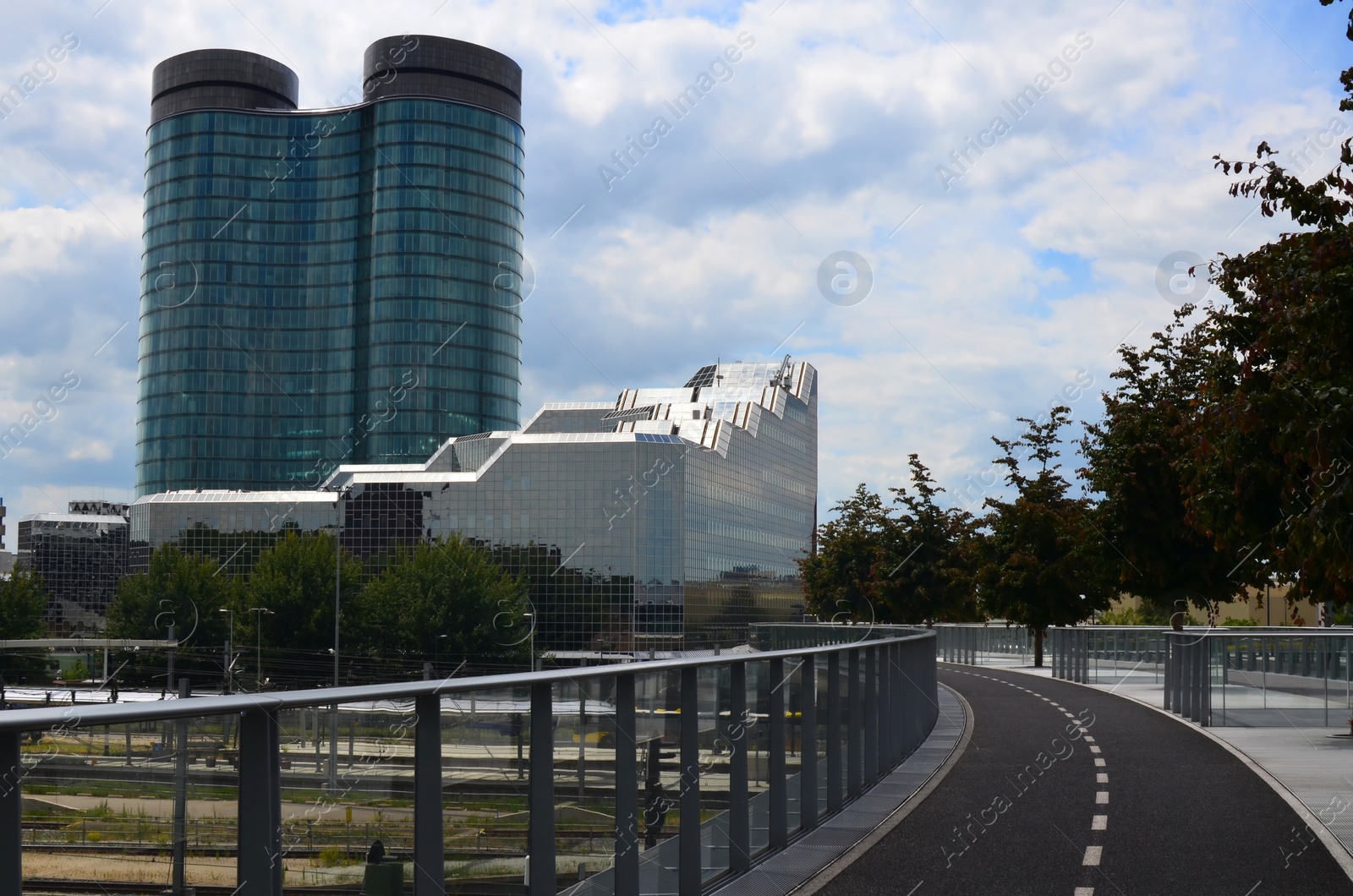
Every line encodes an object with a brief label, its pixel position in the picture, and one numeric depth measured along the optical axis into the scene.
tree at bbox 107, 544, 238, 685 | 112.06
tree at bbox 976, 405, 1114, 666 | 44.34
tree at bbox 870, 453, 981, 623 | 65.12
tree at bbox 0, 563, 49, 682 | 106.44
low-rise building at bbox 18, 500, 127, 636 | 146.75
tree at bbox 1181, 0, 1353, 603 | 9.44
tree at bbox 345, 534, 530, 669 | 104.81
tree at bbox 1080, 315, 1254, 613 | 31.02
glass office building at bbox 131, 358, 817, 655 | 120.38
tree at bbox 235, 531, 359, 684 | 105.88
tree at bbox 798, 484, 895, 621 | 72.75
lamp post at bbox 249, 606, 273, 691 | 104.94
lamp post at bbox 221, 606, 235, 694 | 96.22
